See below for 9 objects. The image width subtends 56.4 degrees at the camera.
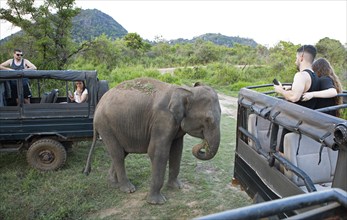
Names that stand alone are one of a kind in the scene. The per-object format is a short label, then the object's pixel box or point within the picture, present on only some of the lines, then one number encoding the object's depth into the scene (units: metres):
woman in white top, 5.71
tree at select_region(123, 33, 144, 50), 36.15
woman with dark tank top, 3.28
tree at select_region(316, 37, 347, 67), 23.55
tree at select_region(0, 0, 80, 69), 11.41
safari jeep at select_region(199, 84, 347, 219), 1.15
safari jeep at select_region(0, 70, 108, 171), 5.25
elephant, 4.21
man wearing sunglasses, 6.16
